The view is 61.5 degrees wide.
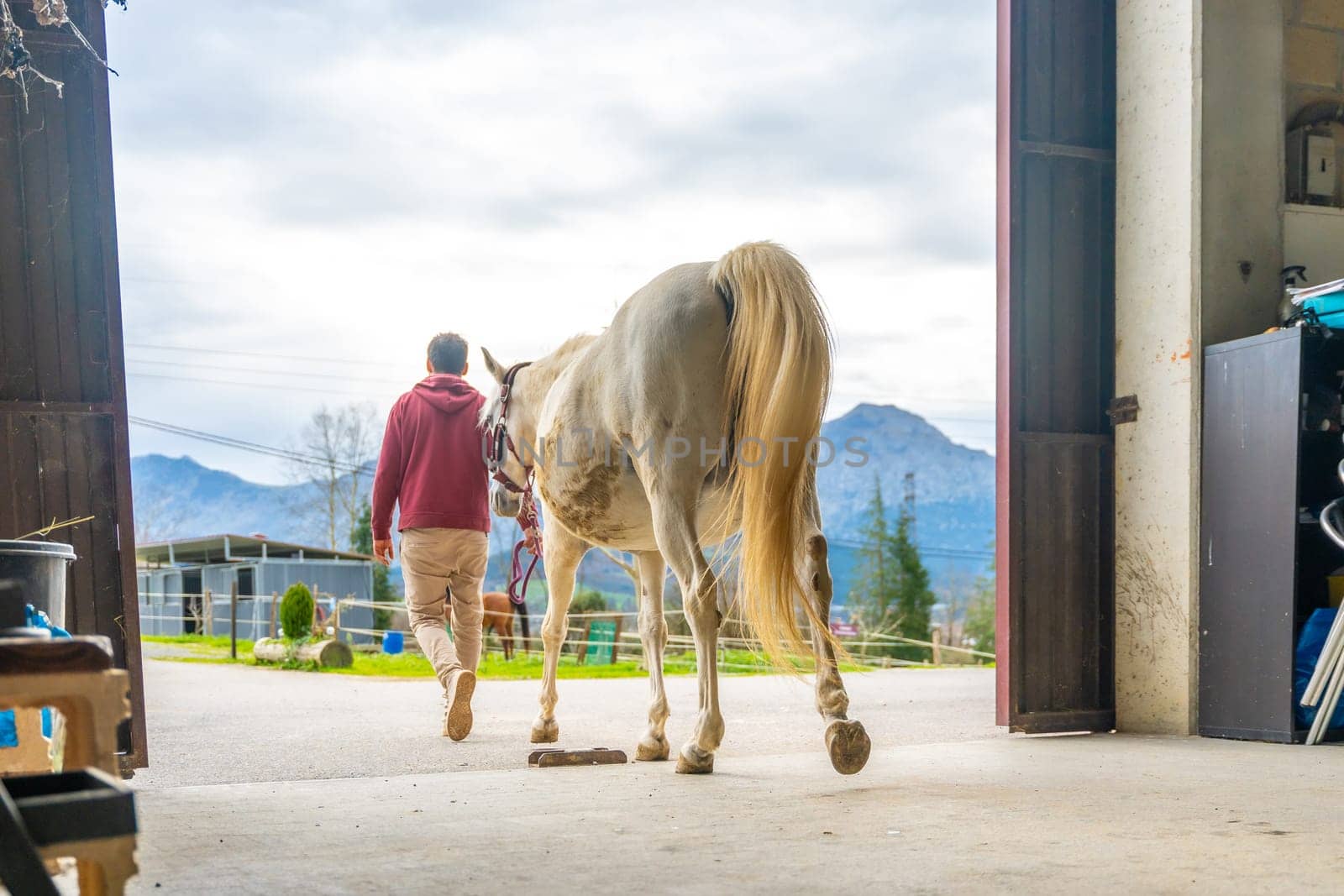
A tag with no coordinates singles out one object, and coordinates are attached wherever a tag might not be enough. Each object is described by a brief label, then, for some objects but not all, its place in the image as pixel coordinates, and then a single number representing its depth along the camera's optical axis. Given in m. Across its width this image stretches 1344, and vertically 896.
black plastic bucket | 3.24
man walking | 5.88
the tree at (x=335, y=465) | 41.47
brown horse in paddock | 20.21
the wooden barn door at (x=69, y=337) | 4.42
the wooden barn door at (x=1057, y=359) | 5.65
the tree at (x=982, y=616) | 53.56
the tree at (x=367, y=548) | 34.94
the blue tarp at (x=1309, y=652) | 4.89
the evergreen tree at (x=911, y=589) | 46.34
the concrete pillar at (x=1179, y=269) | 5.39
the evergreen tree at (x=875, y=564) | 52.97
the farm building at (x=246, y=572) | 28.14
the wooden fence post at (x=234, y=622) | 17.86
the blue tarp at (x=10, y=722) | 2.83
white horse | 3.82
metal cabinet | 4.92
